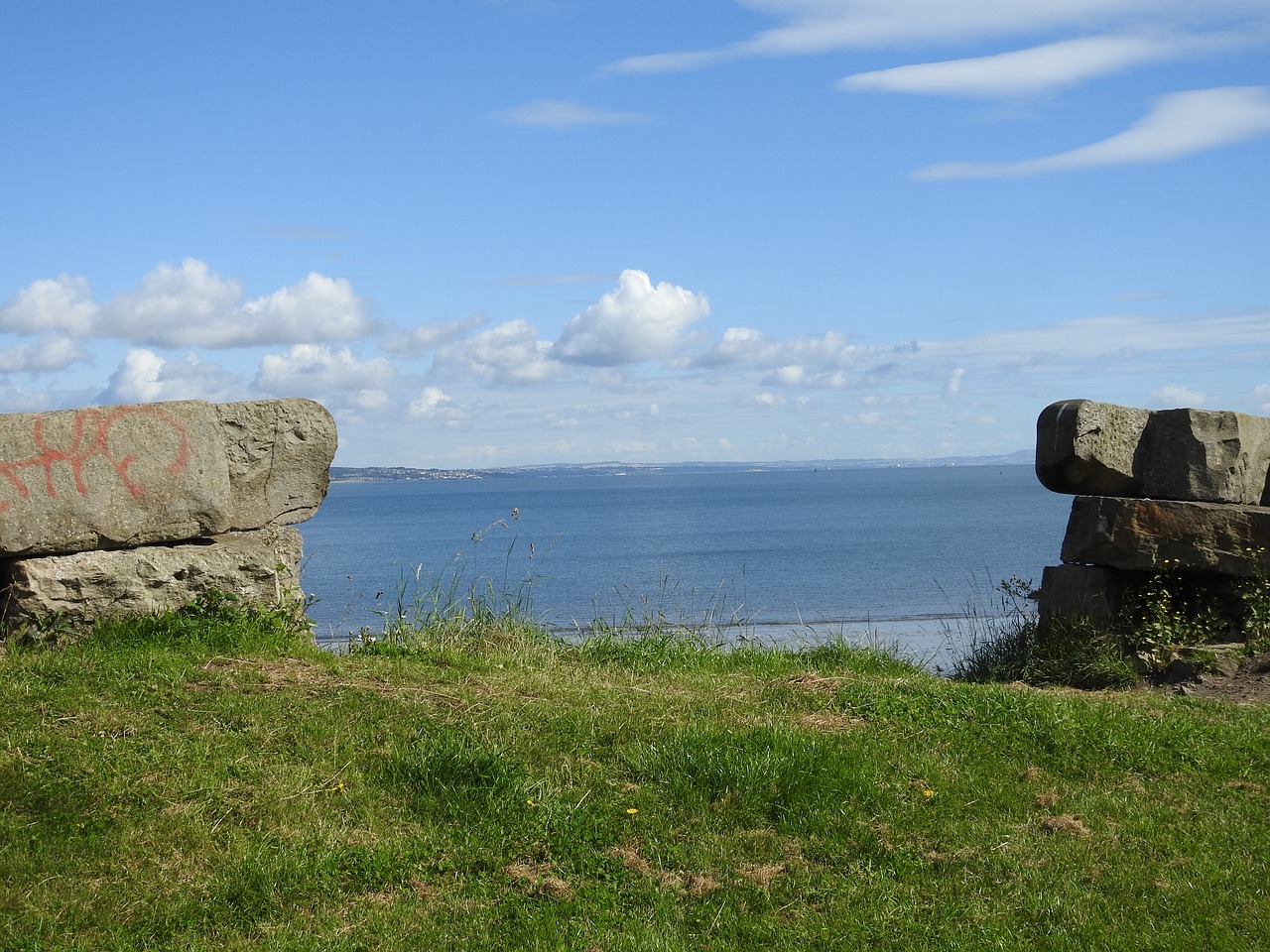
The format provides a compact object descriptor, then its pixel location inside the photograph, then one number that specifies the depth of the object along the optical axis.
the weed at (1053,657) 8.63
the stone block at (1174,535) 8.72
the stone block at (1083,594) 9.25
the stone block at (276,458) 7.87
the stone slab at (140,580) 6.85
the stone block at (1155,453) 9.14
